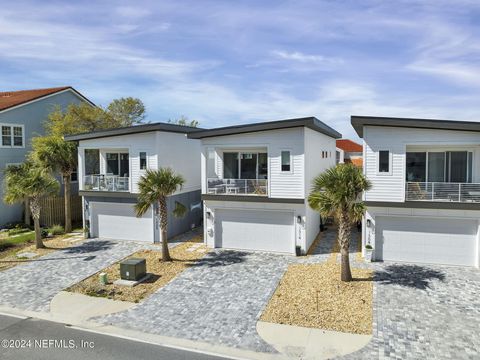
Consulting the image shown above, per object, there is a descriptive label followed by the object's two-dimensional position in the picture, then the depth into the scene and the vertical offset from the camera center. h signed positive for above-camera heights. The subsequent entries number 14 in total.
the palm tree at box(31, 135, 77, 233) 24.14 +0.55
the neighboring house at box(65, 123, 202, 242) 21.81 -0.52
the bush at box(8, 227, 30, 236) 24.98 -4.19
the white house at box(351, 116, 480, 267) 16.52 -1.04
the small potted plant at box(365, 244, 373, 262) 17.41 -3.85
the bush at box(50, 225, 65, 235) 24.62 -4.04
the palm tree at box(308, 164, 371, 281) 14.26 -1.15
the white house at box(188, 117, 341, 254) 18.83 -0.87
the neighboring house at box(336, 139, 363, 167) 51.45 +2.13
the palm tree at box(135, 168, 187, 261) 17.62 -1.15
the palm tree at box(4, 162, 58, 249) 20.30 -1.06
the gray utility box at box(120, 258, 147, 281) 15.77 -4.19
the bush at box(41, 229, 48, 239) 23.87 -4.12
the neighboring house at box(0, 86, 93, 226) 26.66 +3.07
